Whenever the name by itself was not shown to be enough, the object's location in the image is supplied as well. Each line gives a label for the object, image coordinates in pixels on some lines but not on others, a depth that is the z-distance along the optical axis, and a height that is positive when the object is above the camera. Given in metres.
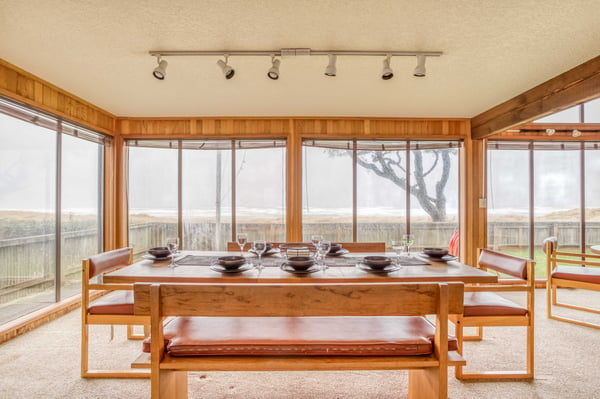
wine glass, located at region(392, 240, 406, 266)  2.36 -0.35
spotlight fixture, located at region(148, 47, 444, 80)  2.31 +1.09
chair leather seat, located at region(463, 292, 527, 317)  2.01 -0.69
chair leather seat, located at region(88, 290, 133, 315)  2.00 -0.68
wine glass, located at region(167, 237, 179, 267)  2.22 -0.32
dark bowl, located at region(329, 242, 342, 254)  2.57 -0.39
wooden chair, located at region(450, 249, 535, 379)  2.01 -0.73
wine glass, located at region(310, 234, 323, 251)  2.37 -0.29
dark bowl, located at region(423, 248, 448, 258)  2.37 -0.39
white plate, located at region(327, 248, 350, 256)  2.53 -0.42
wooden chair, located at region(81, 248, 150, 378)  1.99 -0.72
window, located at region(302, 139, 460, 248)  4.21 +0.19
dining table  1.83 -0.45
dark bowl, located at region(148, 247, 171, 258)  2.35 -0.39
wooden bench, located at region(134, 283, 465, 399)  1.24 -0.60
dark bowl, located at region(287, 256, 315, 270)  1.96 -0.39
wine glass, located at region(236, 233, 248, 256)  2.23 -0.28
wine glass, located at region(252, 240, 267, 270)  2.20 -0.33
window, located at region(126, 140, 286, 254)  4.20 +0.14
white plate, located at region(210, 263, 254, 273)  1.95 -0.43
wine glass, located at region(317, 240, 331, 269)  2.26 -0.34
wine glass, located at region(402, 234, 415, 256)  2.46 -0.32
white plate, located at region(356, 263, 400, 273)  1.97 -0.43
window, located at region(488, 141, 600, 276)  4.34 +0.15
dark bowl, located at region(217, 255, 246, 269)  1.95 -0.39
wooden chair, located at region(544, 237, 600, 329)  2.88 -0.72
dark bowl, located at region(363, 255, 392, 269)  1.97 -0.39
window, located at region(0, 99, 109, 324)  2.73 -0.07
